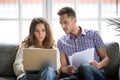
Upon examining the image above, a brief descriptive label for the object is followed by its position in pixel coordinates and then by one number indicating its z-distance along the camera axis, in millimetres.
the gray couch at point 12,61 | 2883
